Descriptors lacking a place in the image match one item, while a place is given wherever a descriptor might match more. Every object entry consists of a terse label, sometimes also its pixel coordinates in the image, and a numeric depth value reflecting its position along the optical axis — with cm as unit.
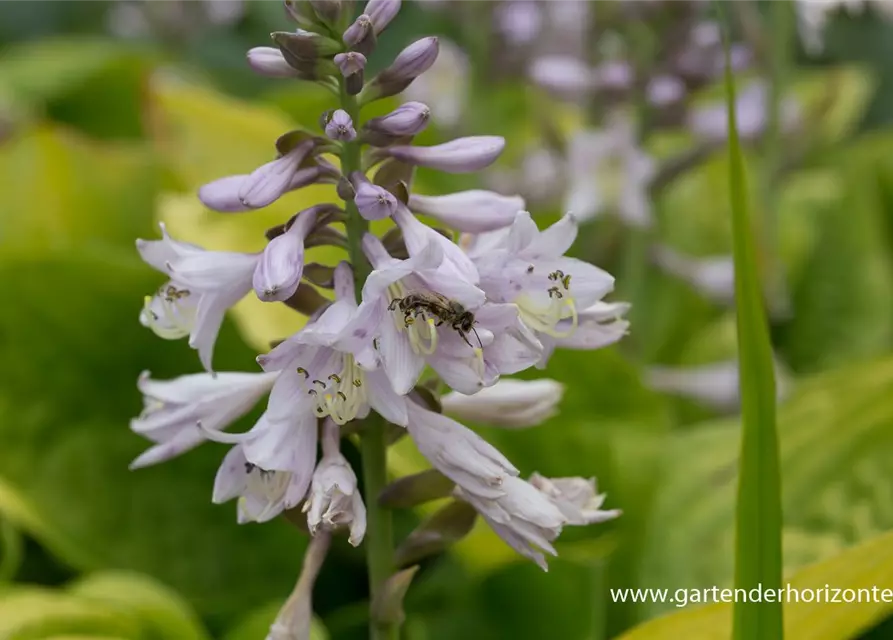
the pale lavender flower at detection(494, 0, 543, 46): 99
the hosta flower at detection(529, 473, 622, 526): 49
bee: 47
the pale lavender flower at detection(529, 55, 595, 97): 74
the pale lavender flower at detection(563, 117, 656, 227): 70
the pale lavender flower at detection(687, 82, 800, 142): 74
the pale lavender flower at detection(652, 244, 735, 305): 74
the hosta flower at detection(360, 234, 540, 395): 47
